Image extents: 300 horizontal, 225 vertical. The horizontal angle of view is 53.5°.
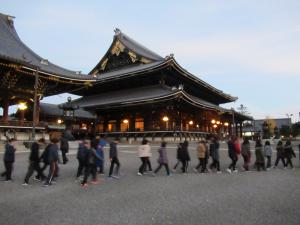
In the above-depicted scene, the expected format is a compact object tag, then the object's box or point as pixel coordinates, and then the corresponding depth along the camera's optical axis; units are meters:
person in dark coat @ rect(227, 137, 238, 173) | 13.66
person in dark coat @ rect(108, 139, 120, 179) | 11.95
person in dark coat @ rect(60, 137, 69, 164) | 14.85
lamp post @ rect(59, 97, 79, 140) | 30.73
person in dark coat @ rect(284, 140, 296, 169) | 14.91
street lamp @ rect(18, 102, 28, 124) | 30.03
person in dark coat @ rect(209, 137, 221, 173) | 13.52
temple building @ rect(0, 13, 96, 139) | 26.08
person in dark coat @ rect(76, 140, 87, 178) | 10.74
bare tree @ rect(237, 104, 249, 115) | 94.15
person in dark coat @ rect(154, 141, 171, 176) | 12.46
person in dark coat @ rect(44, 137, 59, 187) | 10.12
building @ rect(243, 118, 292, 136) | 87.06
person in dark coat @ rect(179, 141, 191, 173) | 13.37
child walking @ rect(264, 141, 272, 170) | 14.84
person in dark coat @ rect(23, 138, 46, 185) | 10.30
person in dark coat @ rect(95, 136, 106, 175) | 12.19
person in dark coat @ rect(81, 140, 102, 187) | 10.14
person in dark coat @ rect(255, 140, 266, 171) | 14.01
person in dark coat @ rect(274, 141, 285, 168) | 15.02
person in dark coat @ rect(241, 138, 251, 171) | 14.11
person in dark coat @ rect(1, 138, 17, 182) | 10.83
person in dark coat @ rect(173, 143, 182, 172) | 13.50
